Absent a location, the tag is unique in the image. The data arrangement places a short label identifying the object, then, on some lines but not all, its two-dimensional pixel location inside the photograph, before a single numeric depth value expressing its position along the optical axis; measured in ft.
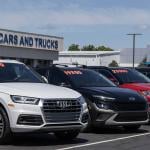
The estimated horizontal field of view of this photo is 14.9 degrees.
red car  53.67
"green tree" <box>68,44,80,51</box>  557.33
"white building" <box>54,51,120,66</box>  318.86
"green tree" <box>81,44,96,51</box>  554.95
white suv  35.32
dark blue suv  43.75
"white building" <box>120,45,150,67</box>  335.67
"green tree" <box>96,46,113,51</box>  534.78
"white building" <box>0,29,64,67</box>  159.61
